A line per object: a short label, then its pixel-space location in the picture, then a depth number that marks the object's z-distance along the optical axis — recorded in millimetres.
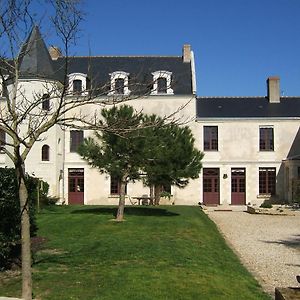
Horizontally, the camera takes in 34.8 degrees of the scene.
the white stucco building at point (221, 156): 30938
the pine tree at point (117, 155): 17641
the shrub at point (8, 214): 8695
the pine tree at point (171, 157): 17703
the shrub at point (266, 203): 30034
